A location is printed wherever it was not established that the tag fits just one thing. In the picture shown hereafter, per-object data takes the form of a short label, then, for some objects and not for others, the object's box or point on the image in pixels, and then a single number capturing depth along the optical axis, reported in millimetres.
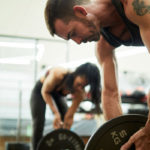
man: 937
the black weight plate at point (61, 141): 2236
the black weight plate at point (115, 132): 1112
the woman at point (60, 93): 2188
